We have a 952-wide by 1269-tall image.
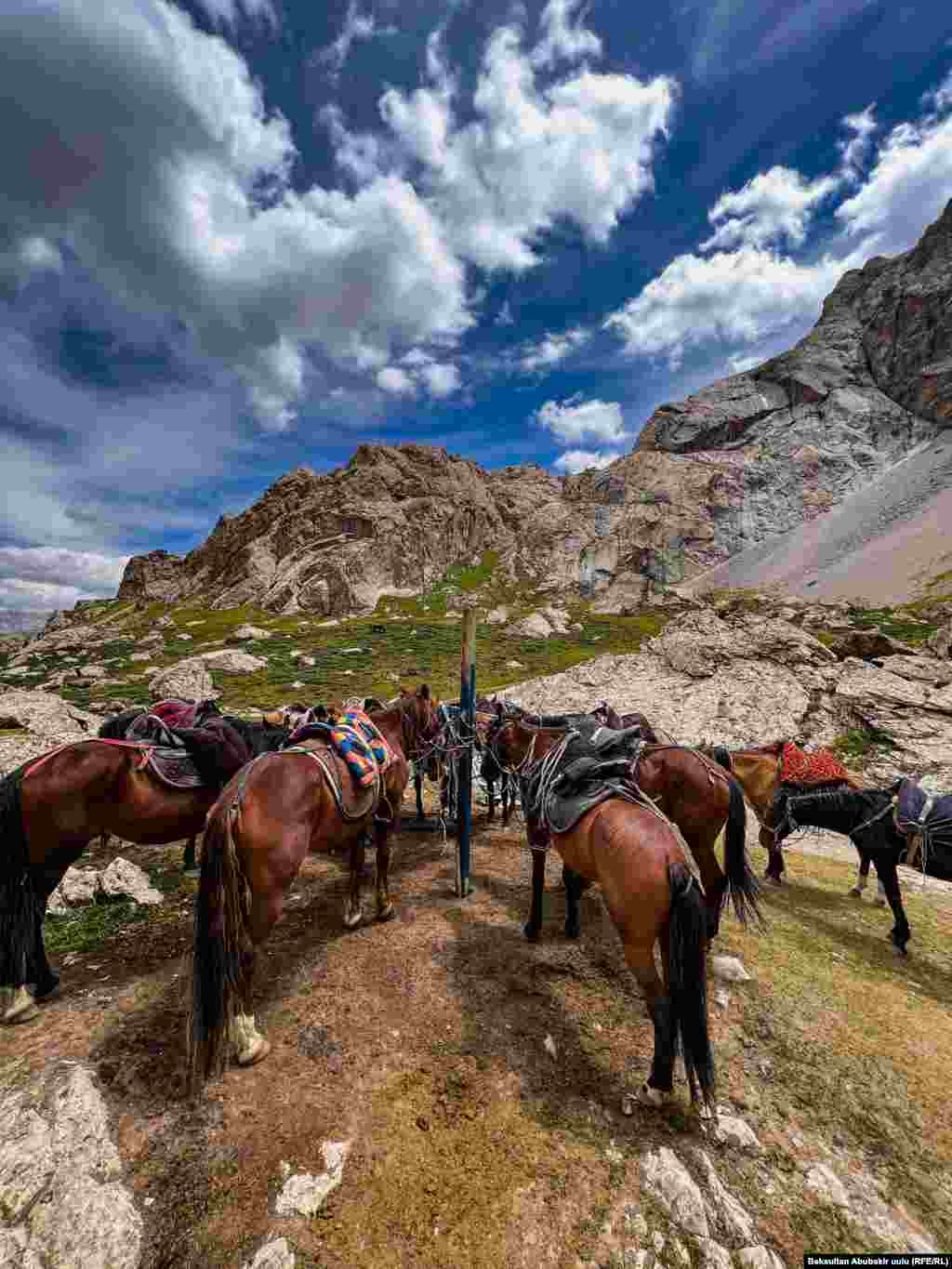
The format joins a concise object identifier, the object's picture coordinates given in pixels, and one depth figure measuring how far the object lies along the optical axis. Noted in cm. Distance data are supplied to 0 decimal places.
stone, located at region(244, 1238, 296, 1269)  236
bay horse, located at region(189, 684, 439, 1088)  351
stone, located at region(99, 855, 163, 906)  602
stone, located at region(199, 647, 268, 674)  3216
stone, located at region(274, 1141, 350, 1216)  264
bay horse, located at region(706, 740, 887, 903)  757
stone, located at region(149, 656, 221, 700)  2196
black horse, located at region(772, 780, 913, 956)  609
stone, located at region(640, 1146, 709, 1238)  269
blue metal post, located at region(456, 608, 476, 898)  625
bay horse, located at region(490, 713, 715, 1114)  337
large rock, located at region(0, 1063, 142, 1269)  240
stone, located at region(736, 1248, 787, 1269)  249
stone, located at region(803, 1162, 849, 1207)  287
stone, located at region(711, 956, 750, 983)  479
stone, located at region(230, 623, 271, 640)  4944
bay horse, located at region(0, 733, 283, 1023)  409
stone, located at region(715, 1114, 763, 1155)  315
